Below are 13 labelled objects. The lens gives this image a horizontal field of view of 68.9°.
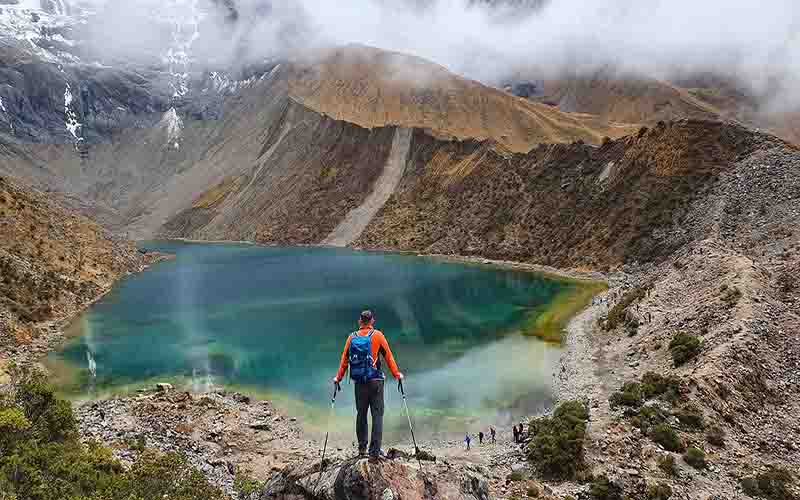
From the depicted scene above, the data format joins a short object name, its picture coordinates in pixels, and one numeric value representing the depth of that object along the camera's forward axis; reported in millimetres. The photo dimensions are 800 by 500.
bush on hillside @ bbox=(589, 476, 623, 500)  16344
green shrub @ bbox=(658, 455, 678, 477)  17453
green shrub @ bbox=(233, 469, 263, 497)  16828
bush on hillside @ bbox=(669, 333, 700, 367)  25891
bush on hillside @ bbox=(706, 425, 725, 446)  19078
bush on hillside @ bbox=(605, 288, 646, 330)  38000
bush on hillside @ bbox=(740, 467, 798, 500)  16288
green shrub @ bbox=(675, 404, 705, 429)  19922
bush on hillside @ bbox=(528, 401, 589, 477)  18594
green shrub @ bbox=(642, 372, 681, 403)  21516
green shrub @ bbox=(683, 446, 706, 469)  17891
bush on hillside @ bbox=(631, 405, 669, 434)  20239
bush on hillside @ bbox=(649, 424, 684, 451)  18750
